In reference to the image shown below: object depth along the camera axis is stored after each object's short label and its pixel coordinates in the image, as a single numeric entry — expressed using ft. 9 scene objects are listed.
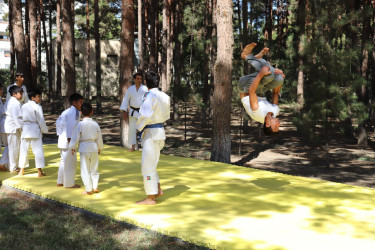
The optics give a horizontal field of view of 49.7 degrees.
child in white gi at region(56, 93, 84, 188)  22.00
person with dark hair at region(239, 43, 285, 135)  18.21
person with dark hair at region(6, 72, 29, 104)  27.49
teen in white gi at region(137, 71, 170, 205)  18.88
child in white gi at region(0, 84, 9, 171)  26.23
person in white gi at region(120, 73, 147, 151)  30.50
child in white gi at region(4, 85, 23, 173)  25.50
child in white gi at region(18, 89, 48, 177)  24.02
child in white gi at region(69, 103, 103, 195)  20.44
